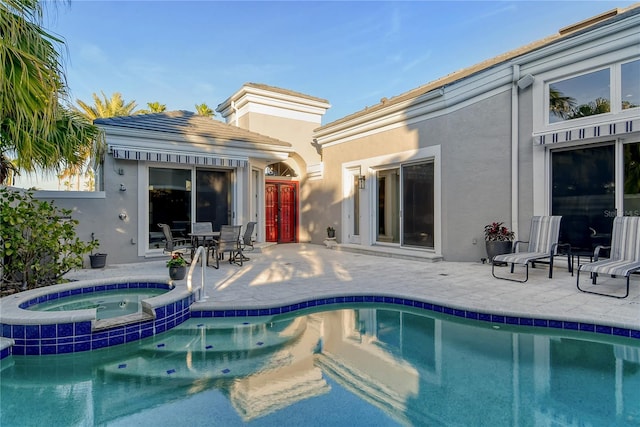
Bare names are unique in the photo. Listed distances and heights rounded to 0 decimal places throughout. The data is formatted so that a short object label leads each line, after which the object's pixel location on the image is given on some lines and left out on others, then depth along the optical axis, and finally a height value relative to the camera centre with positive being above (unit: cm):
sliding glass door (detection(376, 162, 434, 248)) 1252 +37
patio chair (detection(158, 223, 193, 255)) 1040 -95
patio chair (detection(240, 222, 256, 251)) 1151 -65
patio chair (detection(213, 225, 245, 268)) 1038 -76
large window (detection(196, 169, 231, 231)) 1315 +68
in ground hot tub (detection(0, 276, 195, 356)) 492 -163
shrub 693 -60
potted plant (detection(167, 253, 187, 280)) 778 -116
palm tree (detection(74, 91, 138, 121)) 2865 +899
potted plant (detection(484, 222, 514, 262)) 989 -69
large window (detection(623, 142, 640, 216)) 831 +84
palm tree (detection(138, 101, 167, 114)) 3188 +974
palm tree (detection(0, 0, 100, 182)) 445 +192
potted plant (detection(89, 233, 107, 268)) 1033 -130
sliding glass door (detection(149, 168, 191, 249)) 1212 +49
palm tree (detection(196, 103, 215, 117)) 3453 +1037
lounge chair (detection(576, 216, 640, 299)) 693 -75
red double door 1756 +16
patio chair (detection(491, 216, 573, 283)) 833 -74
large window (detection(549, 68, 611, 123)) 870 +304
